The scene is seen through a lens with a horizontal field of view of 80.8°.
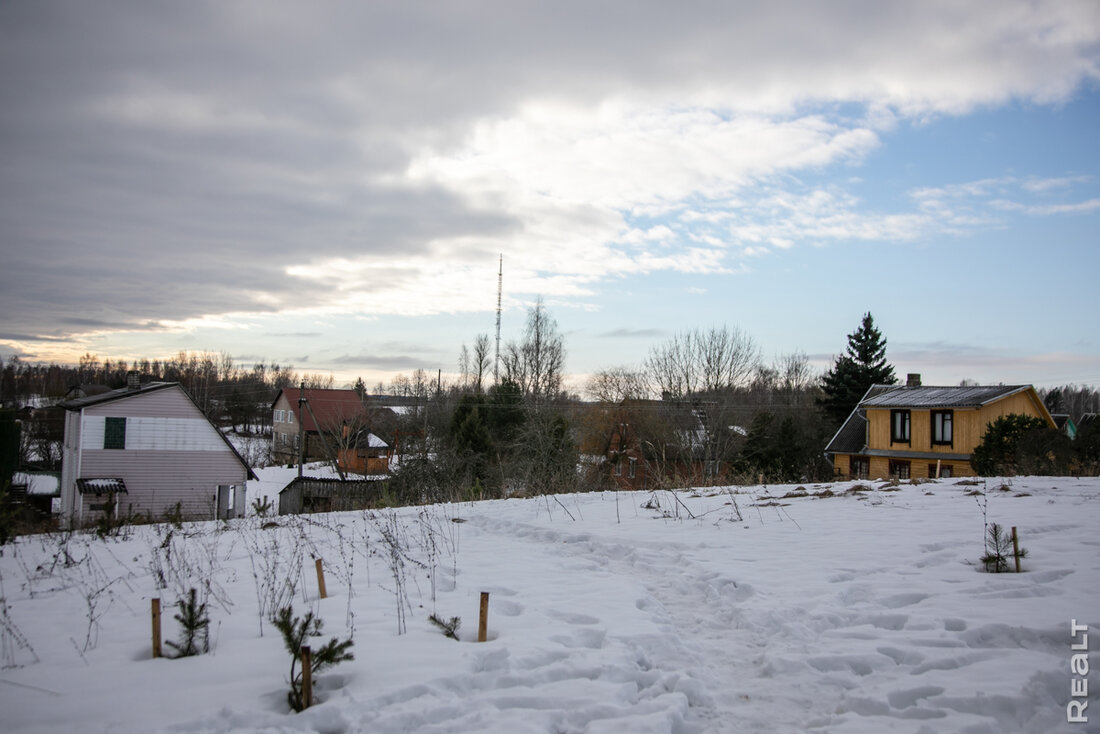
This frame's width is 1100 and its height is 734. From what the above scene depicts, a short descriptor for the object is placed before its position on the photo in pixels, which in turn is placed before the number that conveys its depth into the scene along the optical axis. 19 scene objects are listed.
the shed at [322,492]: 20.62
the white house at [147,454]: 26.52
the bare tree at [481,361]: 56.69
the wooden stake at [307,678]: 3.57
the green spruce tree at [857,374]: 40.81
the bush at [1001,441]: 18.01
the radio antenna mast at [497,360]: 50.83
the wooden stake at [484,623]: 4.67
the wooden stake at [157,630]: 4.25
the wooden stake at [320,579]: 5.69
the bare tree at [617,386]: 46.03
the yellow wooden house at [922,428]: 27.84
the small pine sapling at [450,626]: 4.74
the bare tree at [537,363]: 49.25
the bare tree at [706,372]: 39.62
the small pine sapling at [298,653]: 3.59
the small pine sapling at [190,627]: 4.23
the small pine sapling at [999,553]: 5.84
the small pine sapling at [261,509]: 11.44
